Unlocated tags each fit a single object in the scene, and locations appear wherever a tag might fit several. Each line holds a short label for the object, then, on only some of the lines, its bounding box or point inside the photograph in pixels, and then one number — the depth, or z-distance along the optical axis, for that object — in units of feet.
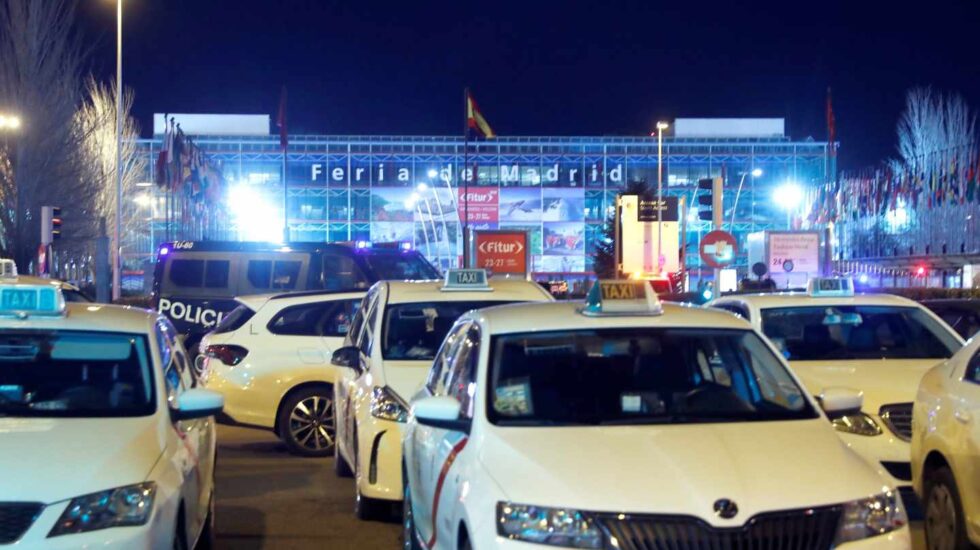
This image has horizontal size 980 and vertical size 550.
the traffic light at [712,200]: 72.69
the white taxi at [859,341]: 29.37
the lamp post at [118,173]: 124.67
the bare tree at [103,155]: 133.80
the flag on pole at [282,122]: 184.71
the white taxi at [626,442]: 15.37
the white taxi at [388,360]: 28.25
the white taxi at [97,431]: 17.51
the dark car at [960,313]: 42.55
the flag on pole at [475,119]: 159.59
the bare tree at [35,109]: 121.80
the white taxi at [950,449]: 21.68
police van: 71.51
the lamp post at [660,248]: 120.16
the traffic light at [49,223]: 89.45
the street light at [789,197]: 216.74
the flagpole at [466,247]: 101.71
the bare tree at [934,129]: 203.82
